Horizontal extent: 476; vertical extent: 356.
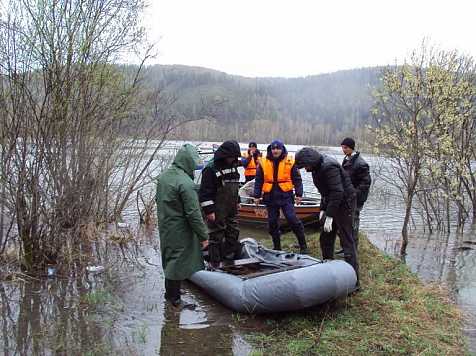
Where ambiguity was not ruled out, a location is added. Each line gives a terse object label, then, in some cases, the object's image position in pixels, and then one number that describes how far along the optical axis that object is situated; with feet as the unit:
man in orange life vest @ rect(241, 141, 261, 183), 32.22
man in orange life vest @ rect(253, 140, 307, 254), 21.12
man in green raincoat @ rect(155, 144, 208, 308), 14.06
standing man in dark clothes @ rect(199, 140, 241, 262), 17.67
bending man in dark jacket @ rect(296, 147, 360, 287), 16.24
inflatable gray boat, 13.37
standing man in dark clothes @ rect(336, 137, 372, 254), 20.16
